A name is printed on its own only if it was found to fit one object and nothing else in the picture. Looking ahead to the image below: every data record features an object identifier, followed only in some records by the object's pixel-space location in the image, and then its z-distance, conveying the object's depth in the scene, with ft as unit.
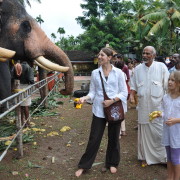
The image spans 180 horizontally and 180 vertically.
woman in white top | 11.98
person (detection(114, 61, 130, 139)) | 18.78
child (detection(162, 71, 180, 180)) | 10.12
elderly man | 12.90
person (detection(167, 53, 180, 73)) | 17.18
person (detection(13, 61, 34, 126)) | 19.89
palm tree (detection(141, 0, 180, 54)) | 74.28
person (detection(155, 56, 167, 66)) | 22.75
